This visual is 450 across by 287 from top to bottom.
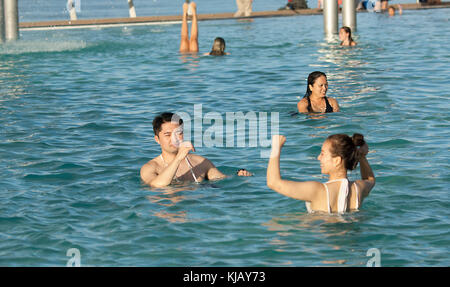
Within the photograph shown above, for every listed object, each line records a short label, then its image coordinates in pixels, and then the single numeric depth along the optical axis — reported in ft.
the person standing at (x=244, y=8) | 112.37
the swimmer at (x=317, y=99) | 39.75
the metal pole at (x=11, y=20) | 83.82
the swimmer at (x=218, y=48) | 66.54
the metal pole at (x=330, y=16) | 83.66
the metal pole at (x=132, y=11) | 119.46
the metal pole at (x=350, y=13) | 85.71
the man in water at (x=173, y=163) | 26.58
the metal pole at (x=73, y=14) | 113.17
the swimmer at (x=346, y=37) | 68.18
